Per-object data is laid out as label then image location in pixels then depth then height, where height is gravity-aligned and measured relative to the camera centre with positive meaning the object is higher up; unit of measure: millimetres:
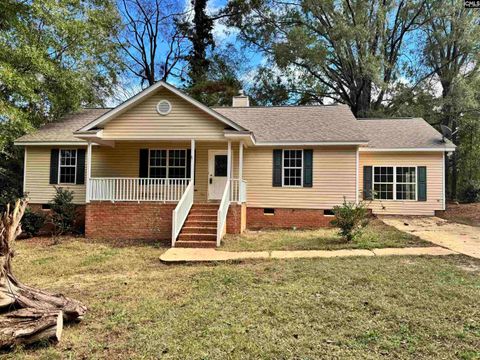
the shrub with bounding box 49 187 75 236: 12250 -989
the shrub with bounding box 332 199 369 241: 9305 -832
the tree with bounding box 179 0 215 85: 28938 +13672
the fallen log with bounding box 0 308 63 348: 3656 -1588
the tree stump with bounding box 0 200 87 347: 3709 -1479
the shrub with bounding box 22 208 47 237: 12328 -1334
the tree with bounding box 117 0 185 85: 28484 +12664
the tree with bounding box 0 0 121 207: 13734 +5906
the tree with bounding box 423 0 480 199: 21406 +9473
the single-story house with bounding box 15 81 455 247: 11398 +909
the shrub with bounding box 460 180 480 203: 21531 -81
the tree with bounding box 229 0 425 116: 22953 +10853
